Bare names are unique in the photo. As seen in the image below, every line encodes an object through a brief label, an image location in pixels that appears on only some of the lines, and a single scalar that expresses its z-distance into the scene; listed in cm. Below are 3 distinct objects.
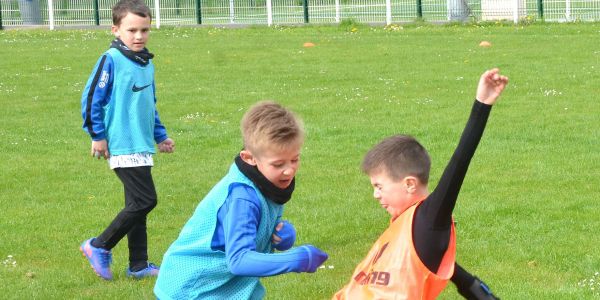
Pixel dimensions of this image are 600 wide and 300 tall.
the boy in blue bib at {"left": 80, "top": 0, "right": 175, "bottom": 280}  1085
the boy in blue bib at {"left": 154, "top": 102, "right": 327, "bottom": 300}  661
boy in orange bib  622
